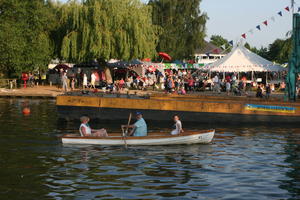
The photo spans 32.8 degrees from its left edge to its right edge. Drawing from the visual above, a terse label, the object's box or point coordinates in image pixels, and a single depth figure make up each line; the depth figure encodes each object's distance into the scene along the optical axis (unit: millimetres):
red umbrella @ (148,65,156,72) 63562
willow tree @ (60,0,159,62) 54938
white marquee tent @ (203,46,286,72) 52750
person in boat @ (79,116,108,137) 22933
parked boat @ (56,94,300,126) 30719
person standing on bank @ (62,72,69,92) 50094
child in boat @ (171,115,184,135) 23281
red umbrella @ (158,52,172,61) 73825
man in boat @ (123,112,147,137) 22938
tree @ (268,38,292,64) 135750
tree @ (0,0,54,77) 51844
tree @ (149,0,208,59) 86750
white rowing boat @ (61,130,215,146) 22500
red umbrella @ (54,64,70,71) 63875
